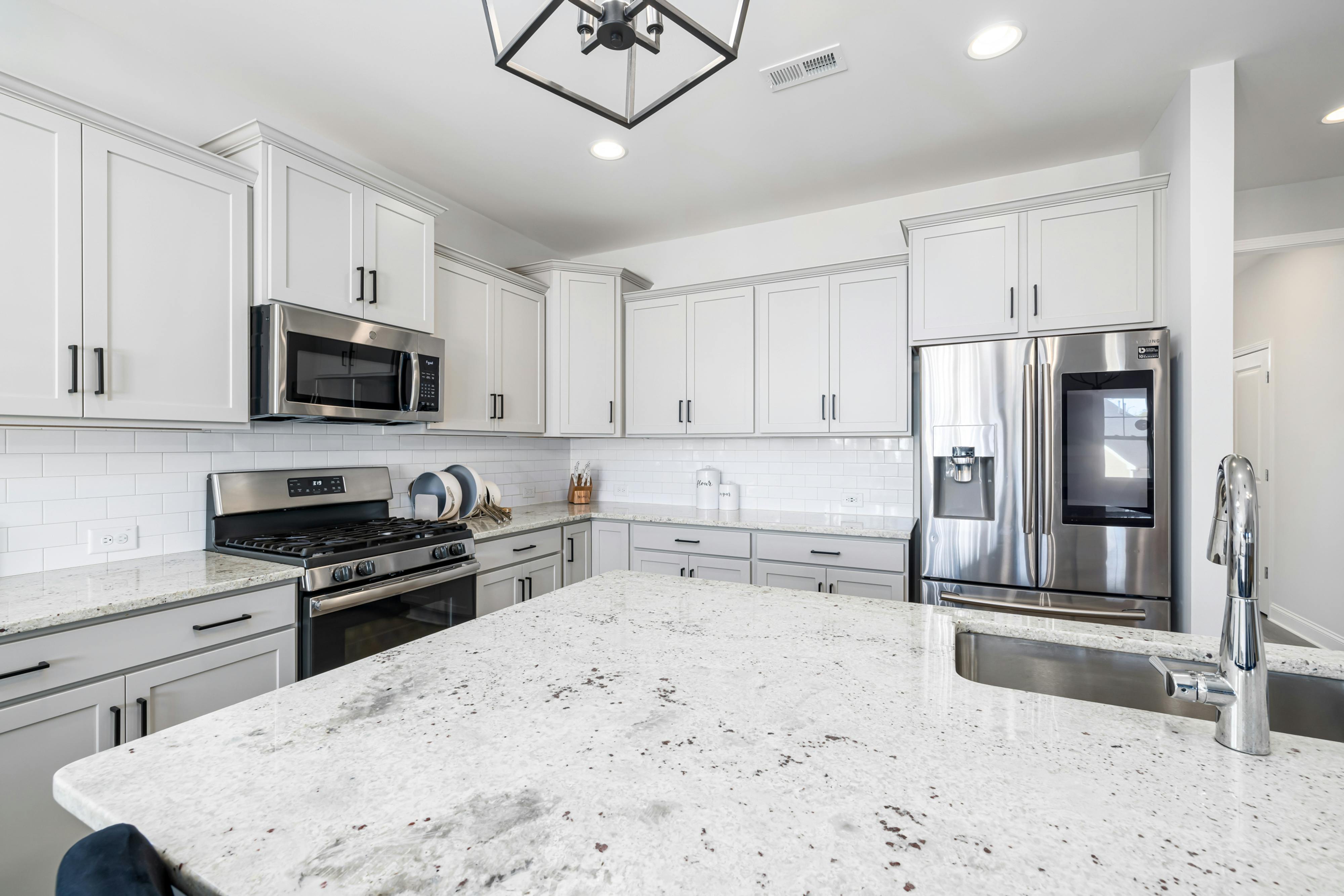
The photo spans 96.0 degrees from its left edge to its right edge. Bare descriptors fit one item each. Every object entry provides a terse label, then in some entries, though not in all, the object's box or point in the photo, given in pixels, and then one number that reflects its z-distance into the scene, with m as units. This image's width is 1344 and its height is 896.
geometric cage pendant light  1.02
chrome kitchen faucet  0.76
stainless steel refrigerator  2.38
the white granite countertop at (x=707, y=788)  0.56
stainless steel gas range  2.09
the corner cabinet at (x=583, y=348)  3.77
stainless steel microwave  2.22
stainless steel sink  1.00
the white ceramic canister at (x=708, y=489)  3.79
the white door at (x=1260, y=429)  4.38
